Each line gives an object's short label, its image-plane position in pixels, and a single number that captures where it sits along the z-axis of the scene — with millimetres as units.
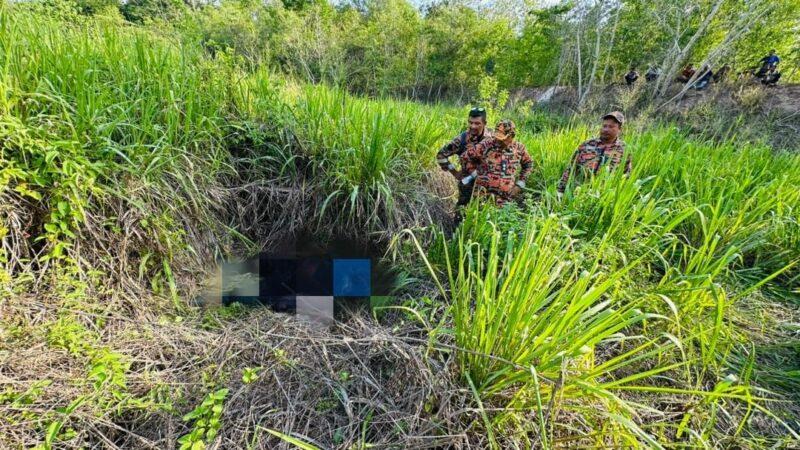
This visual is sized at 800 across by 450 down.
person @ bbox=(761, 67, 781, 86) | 8391
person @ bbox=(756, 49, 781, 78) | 8297
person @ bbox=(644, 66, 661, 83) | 9711
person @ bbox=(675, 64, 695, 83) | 9478
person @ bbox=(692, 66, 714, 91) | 9227
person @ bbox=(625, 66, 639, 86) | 9937
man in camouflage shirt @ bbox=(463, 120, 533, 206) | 2697
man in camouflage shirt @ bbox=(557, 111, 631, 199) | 2570
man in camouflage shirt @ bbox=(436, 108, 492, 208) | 2789
